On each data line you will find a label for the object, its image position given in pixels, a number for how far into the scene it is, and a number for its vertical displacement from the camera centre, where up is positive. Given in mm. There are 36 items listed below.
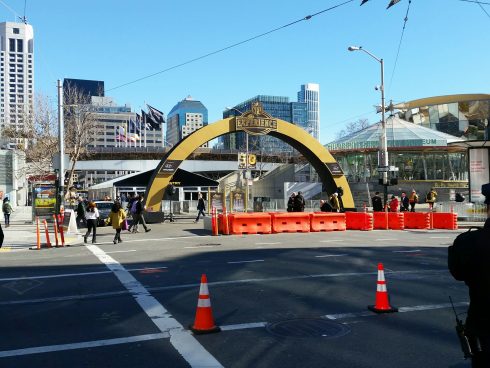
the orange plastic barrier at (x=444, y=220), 24969 -1378
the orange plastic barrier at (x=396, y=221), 24875 -1349
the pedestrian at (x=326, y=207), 25234 -593
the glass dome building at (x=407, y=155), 55750 +4361
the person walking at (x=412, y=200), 30906 -427
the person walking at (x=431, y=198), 30027 -348
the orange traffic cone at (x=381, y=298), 7527 -1567
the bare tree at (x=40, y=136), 40875 +5448
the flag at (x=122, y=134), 77650 +10266
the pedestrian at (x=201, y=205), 30759 -429
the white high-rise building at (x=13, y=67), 141875 +42970
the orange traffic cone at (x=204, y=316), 6496 -1530
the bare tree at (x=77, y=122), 39094 +6319
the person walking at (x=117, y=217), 18062 -616
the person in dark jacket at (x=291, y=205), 25914 -464
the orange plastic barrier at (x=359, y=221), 24000 -1269
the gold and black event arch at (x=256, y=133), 27516 +2856
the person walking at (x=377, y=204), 28234 -563
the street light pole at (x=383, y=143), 28938 +3049
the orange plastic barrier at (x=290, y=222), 22422 -1177
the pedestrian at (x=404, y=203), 32438 -626
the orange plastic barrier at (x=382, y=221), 24750 -1334
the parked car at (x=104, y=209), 27809 -517
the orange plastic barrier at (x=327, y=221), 23234 -1214
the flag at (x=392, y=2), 16359 +6200
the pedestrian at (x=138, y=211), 22641 -516
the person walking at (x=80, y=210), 24436 -444
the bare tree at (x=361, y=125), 103000 +14106
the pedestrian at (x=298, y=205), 25797 -468
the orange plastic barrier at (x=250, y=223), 21891 -1144
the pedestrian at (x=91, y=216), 18797 -575
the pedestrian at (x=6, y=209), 28484 -363
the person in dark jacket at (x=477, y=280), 3174 -565
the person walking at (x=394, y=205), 28078 -636
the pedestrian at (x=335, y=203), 24783 -398
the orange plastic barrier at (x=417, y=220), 25281 -1352
